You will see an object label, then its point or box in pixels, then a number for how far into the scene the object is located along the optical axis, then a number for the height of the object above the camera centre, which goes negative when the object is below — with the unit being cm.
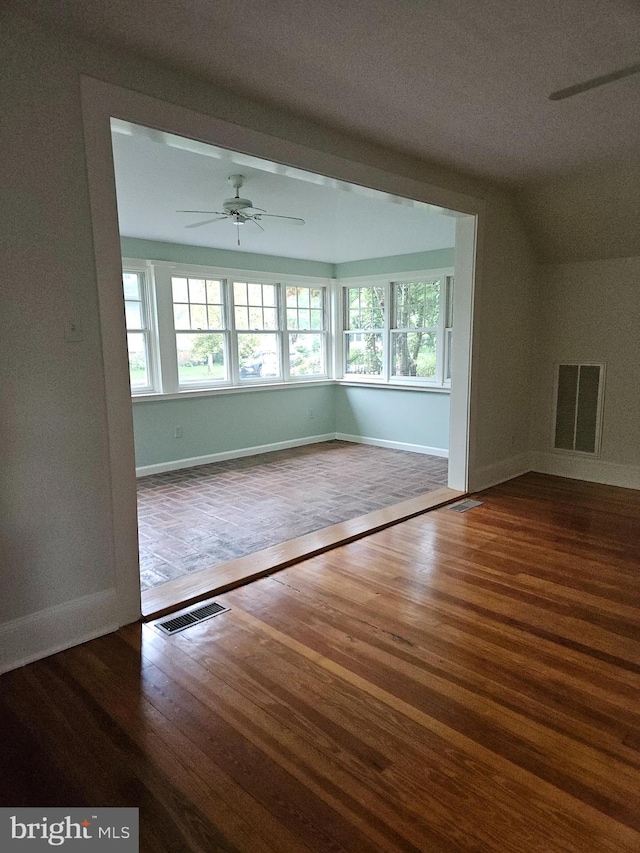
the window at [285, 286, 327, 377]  697 +15
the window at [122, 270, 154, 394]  550 +13
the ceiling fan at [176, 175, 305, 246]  360 +97
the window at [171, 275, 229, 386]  585 +15
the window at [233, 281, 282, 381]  639 +17
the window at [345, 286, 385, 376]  694 +15
